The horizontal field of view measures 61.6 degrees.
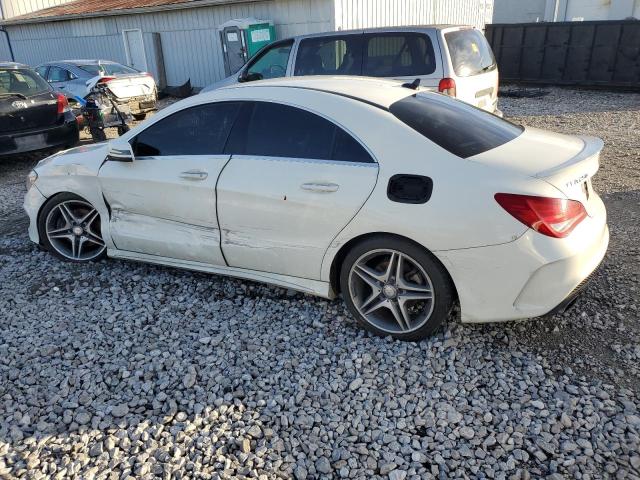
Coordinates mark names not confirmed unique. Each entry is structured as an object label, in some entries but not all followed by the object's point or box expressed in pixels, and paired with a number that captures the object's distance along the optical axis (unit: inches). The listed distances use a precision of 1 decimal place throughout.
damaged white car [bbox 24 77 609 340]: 117.1
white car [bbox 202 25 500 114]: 272.7
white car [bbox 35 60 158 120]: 464.4
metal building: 553.0
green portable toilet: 555.2
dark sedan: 303.7
